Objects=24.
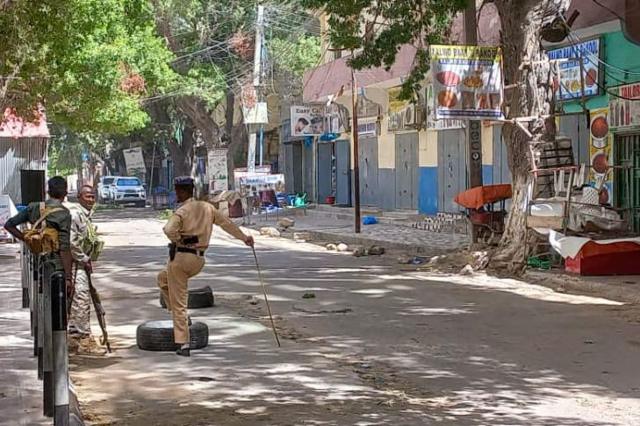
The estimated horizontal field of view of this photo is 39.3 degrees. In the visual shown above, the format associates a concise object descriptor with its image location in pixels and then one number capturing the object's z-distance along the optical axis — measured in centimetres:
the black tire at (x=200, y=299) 1195
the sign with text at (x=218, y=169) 3638
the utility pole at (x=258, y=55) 3381
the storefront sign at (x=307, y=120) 3494
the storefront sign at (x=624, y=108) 1722
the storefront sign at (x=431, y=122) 2609
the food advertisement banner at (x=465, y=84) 1527
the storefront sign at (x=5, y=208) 2299
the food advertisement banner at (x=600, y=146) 1822
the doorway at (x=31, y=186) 2570
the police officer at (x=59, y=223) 779
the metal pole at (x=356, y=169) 2505
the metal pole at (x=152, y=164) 6110
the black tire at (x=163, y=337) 893
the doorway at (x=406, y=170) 2944
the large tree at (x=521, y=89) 1570
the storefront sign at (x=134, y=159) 6048
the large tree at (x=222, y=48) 3862
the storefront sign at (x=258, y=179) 3303
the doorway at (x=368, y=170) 3288
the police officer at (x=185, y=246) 841
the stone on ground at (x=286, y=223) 2920
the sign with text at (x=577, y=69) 1844
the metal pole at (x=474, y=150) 1883
